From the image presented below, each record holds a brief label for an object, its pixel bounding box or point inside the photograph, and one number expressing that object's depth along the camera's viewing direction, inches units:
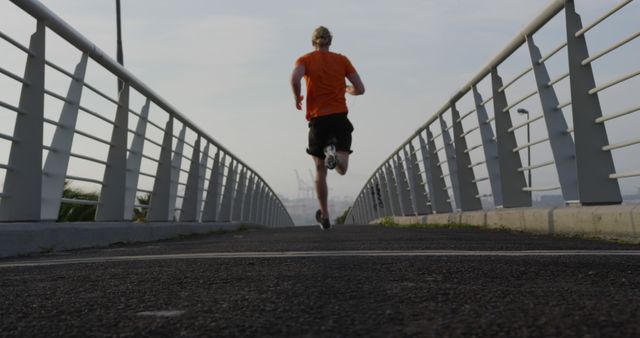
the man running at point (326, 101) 276.3
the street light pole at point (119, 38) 739.9
